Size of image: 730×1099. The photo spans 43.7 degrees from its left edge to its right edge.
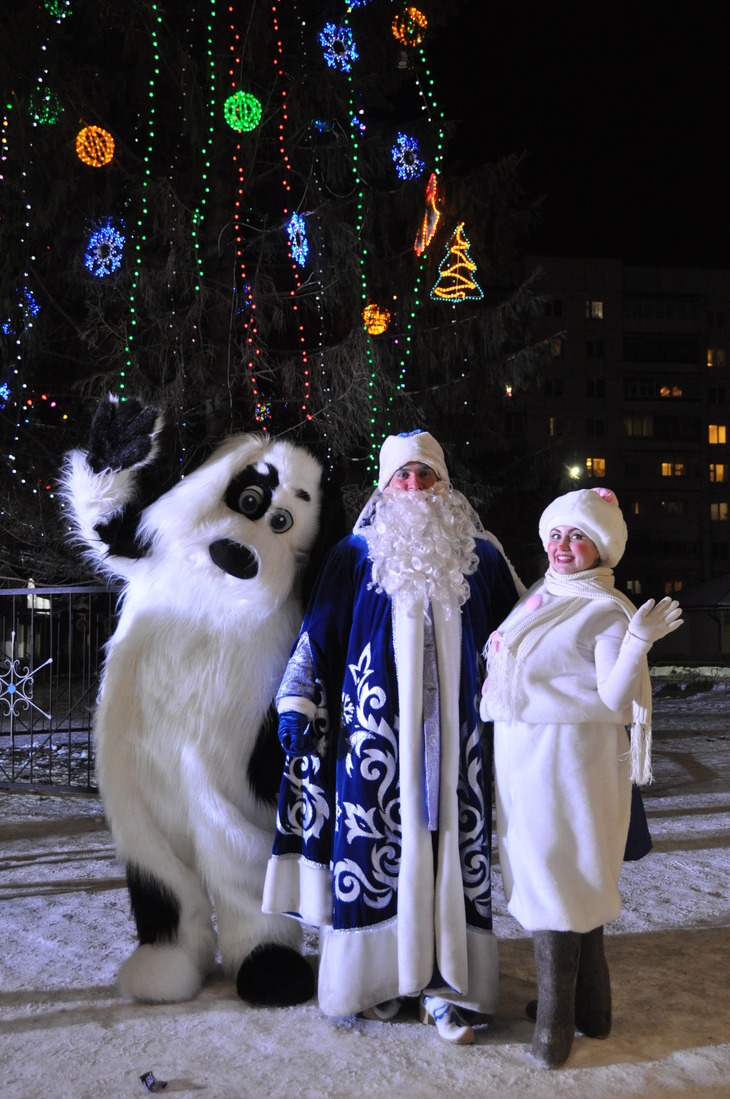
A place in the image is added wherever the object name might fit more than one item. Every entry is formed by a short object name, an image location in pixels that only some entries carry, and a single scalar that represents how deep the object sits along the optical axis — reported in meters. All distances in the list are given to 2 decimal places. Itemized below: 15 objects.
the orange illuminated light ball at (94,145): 7.05
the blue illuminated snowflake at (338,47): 7.62
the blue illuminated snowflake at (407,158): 8.45
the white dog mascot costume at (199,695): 3.13
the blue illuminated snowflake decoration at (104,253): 7.70
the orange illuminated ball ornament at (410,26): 8.05
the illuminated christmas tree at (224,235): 7.22
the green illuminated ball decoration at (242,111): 6.55
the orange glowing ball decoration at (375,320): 7.81
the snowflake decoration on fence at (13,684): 7.14
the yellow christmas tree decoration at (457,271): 7.86
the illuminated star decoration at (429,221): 7.89
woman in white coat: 2.55
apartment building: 44.31
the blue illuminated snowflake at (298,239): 7.52
